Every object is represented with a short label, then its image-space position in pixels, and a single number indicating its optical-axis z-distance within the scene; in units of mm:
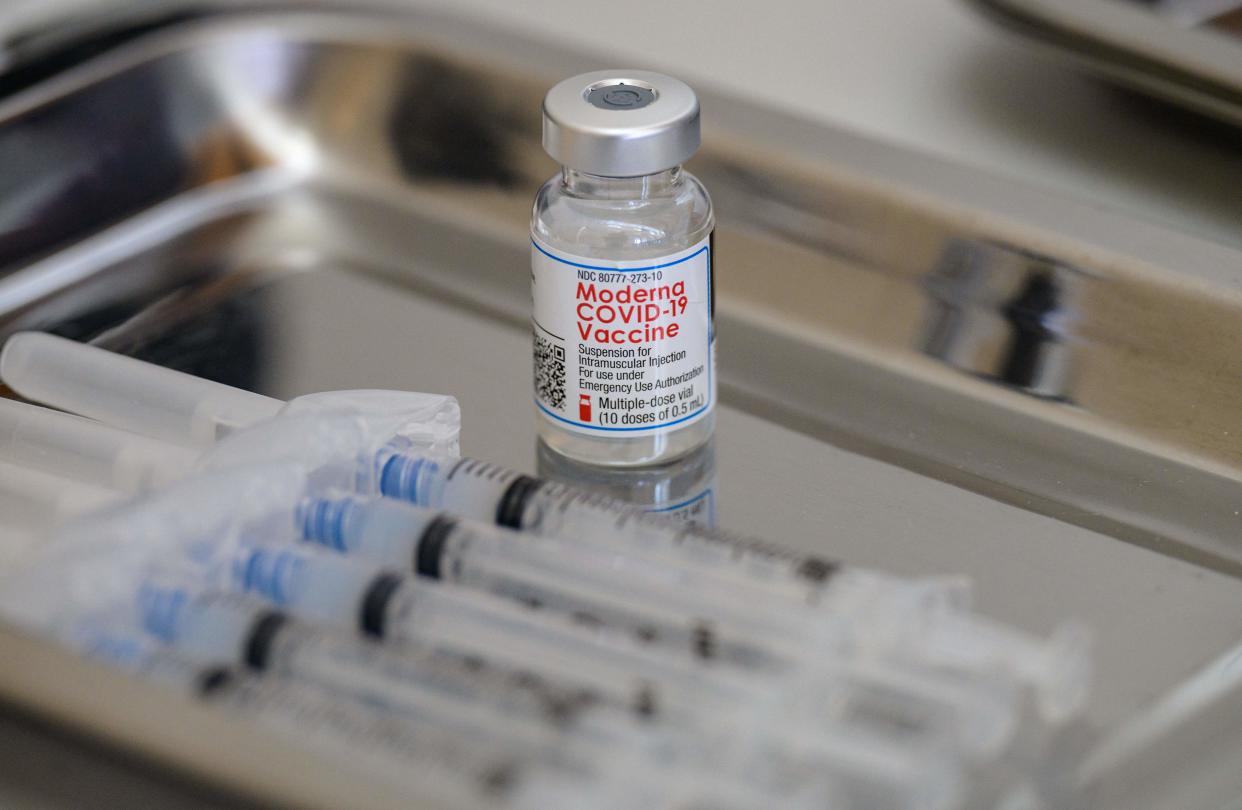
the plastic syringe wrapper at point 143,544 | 460
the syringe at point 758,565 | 460
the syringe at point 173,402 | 495
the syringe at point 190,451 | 483
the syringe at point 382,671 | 452
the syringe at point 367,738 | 441
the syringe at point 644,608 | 456
